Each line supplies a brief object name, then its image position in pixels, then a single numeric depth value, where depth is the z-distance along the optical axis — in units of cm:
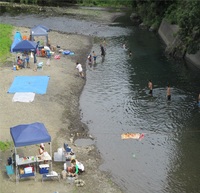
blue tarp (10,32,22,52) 4959
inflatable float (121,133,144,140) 3253
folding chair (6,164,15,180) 2534
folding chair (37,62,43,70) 4625
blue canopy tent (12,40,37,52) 4605
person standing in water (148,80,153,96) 4146
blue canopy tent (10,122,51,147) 2534
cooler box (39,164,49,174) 2558
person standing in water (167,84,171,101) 4016
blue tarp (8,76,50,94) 3947
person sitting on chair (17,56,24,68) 4650
